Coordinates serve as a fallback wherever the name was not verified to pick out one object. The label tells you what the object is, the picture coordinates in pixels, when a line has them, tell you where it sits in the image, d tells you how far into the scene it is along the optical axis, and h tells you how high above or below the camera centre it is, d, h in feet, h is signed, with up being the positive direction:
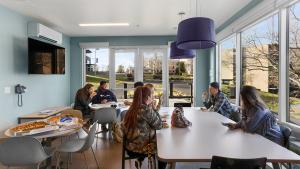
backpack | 5.87 -1.48
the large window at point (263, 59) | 7.68 +1.23
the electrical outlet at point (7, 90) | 9.30 -0.46
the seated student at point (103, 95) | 12.20 -1.08
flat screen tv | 10.59 +1.75
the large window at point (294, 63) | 6.42 +0.72
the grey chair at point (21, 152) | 5.11 -2.31
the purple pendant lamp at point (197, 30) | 5.39 +1.77
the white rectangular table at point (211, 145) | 3.73 -1.74
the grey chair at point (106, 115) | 9.71 -2.07
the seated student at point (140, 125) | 5.40 -1.50
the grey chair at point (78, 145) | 6.38 -2.70
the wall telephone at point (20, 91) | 9.93 -0.57
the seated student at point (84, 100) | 10.74 -1.25
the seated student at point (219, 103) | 9.01 -1.25
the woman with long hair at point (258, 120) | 5.30 -1.32
